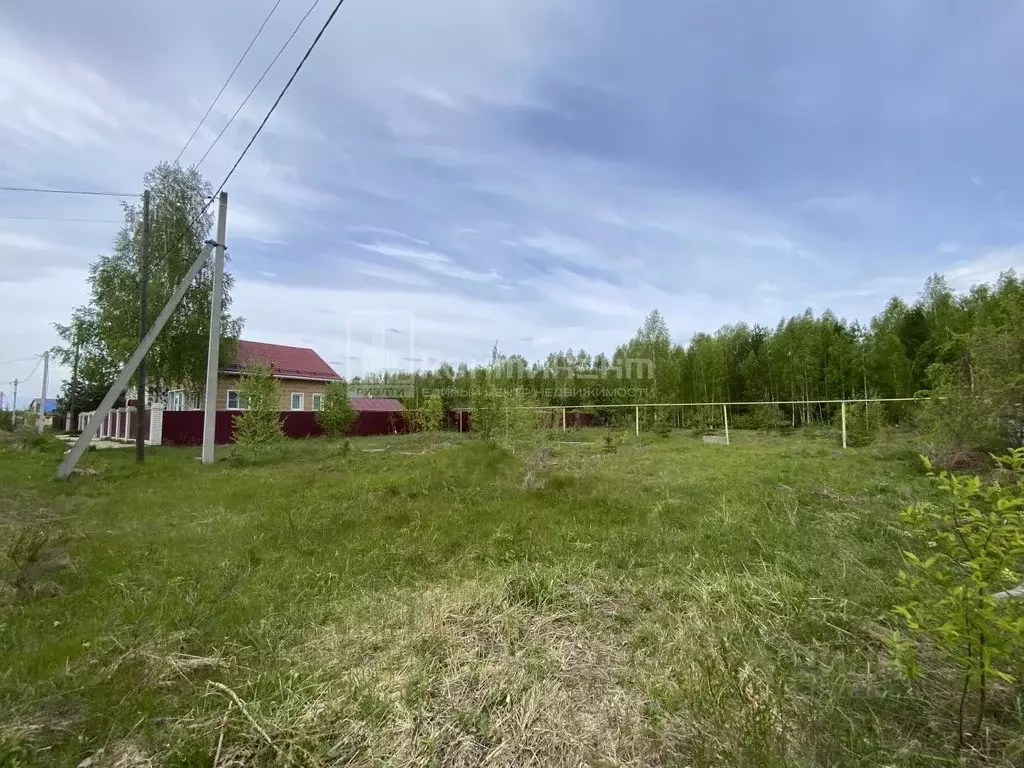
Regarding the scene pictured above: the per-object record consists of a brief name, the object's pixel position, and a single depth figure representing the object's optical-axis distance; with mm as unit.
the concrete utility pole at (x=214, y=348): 10609
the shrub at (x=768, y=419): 16156
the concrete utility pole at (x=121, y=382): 8711
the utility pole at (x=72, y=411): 23797
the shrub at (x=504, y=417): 11188
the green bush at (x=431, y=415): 20312
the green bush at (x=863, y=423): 11953
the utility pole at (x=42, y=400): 21691
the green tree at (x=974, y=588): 1482
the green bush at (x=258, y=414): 11711
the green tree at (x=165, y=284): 17250
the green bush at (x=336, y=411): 17797
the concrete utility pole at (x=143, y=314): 11750
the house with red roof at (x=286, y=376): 20922
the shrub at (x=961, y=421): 7715
